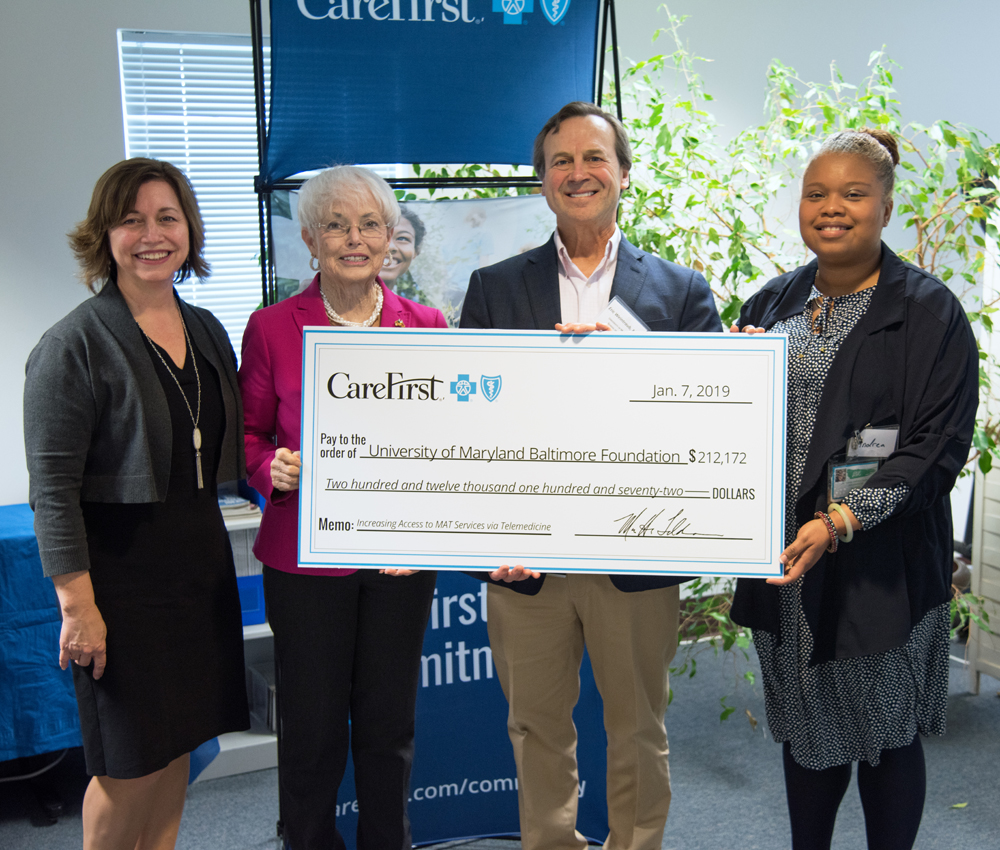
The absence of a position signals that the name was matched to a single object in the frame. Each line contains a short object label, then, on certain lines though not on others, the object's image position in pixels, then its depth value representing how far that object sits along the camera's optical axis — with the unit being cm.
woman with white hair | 184
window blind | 350
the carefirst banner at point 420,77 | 216
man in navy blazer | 187
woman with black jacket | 168
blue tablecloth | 263
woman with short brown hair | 168
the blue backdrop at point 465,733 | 245
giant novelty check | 165
